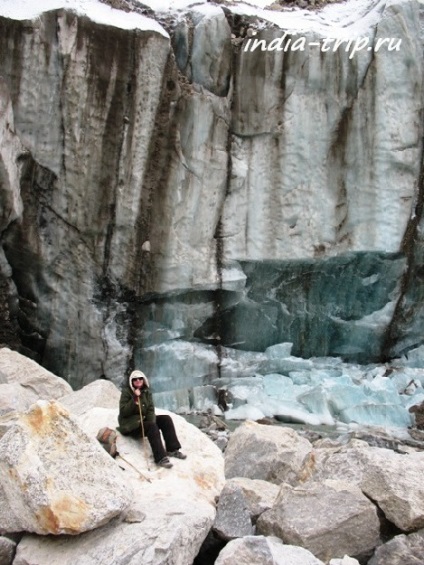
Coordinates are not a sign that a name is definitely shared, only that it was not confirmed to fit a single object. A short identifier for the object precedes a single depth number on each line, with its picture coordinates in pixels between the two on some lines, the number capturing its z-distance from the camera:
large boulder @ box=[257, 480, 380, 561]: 4.29
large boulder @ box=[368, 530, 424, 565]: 4.08
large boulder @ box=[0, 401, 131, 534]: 4.00
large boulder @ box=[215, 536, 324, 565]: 3.79
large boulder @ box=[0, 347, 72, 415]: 8.57
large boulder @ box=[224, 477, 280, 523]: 4.79
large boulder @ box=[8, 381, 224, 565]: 3.89
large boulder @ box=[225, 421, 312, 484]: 5.91
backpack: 5.17
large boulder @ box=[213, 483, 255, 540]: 4.43
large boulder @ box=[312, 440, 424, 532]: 4.45
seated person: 5.41
